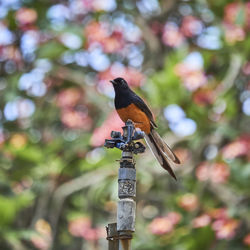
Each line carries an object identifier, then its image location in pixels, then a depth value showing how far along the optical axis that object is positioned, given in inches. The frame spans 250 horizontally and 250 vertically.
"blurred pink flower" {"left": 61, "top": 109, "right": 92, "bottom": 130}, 624.3
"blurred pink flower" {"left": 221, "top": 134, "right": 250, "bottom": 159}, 486.0
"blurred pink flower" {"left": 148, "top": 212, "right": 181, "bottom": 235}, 467.2
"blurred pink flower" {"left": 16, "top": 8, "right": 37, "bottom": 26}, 577.6
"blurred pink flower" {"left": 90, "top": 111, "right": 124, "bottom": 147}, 485.7
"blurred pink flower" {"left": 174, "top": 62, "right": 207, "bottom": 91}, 495.8
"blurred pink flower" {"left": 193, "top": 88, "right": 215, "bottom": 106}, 489.7
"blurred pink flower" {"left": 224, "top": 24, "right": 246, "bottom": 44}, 495.5
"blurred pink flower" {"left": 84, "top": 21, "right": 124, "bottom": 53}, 583.4
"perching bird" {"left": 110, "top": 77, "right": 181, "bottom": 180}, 272.7
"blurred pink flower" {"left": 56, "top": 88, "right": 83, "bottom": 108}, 616.4
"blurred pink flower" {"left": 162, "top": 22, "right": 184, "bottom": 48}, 594.9
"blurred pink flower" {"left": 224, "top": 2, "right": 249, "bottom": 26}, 503.5
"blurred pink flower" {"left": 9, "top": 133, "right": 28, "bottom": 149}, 521.0
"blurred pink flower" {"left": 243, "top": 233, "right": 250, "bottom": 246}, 451.0
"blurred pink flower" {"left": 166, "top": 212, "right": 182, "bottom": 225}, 474.3
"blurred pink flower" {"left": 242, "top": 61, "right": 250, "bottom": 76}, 522.6
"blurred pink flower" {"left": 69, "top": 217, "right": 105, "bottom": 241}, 552.0
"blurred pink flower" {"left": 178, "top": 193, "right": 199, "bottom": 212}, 469.3
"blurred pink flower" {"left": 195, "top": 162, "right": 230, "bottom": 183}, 468.4
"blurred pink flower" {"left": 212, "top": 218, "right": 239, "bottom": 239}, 450.6
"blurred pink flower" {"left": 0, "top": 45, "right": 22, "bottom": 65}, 582.2
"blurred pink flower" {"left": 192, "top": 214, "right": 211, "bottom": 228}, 451.9
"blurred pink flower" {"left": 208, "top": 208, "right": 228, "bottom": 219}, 458.0
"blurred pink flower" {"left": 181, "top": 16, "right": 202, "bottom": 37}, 605.6
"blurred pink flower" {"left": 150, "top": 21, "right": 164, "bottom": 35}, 605.6
